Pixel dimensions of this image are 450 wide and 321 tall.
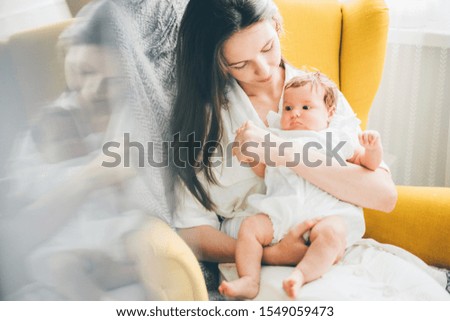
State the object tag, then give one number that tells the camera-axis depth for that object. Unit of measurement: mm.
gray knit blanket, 718
